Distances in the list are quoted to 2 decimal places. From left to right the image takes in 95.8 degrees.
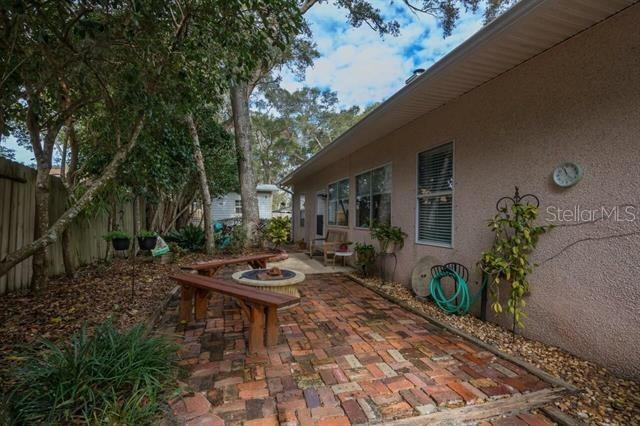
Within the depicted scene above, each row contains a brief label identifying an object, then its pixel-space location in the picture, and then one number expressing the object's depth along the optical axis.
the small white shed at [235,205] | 17.89
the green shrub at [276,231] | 10.26
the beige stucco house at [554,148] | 2.29
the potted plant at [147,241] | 5.47
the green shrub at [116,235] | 4.83
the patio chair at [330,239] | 7.73
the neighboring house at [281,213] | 23.55
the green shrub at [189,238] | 8.77
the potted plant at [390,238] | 5.14
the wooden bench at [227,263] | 3.98
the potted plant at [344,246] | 7.08
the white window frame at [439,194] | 4.04
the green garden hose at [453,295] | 3.63
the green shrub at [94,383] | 1.64
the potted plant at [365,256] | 5.80
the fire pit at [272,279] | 3.39
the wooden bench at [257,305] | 2.56
